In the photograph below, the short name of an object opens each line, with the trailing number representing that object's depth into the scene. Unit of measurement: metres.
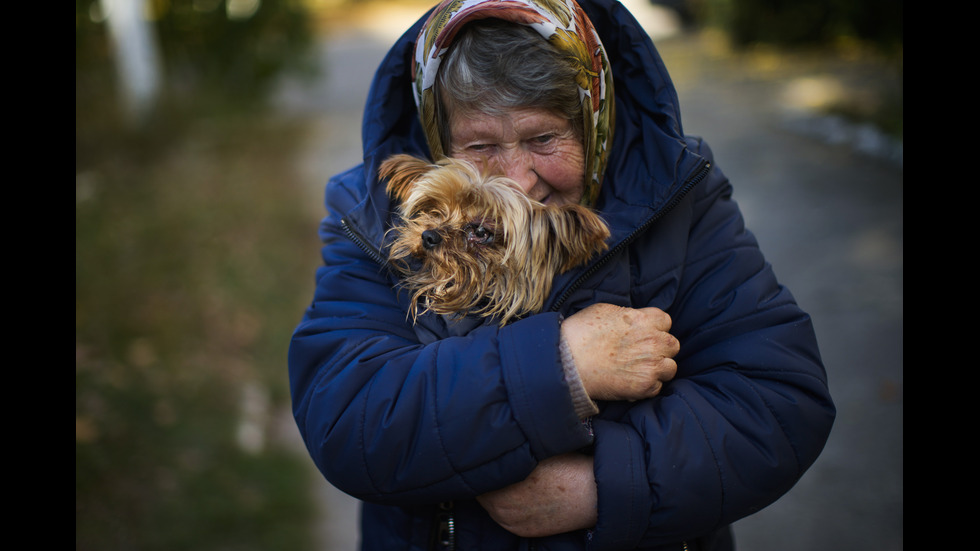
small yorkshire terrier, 1.67
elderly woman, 1.54
